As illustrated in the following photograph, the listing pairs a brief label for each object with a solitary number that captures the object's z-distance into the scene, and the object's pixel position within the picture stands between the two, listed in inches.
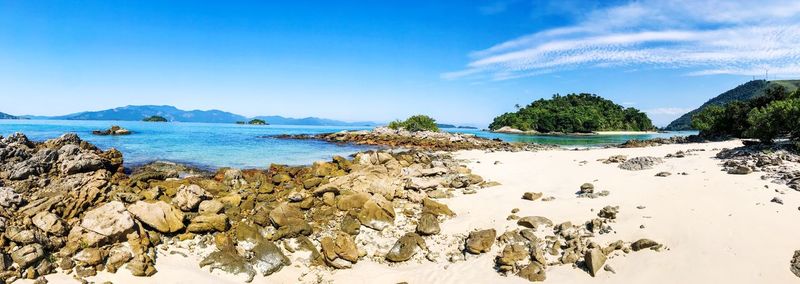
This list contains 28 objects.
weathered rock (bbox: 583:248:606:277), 338.0
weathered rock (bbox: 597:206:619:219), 439.5
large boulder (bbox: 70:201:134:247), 375.6
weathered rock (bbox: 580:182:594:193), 562.0
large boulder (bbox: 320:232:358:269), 386.9
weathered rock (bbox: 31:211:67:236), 385.7
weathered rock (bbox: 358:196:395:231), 473.7
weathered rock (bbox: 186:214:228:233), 431.2
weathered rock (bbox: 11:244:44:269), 331.3
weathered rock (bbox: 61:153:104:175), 668.6
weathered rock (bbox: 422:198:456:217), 523.8
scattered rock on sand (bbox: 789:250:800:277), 301.7
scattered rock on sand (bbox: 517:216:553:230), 444.8
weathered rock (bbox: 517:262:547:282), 342.0
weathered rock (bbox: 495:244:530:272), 363.2
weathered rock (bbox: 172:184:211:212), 492.9
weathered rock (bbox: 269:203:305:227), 457.7
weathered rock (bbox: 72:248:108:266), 342.4
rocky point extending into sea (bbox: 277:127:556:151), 1818.4
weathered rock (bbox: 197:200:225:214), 482.5
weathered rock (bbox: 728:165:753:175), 554.3
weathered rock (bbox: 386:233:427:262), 398.9
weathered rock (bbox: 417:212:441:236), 454.0
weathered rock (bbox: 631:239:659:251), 363.3
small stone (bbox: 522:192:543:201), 557.3
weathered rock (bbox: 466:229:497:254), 402.3
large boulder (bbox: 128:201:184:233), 419.5
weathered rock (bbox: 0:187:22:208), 440.3
